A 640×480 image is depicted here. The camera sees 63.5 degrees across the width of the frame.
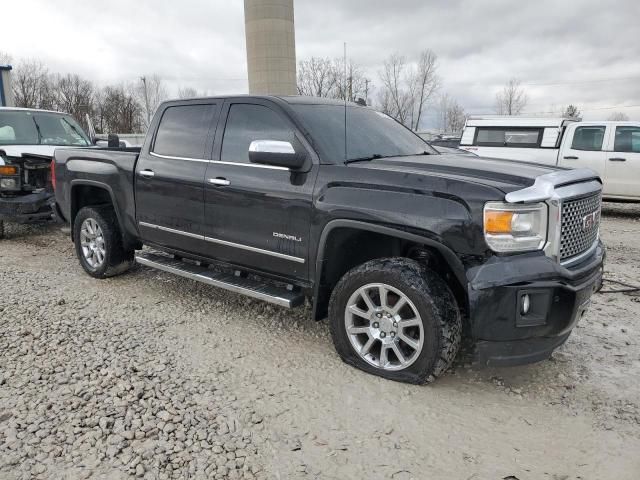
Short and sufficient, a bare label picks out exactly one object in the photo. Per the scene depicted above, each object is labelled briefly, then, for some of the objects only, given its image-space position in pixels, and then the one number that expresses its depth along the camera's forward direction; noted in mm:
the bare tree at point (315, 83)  40116
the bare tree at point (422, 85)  51125
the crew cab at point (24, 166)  7066
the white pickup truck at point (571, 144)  10125
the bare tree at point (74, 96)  61406
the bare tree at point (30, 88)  57281
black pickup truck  2949
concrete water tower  37344
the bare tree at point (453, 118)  64000
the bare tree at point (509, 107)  59438
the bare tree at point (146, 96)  59062
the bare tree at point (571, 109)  60184
